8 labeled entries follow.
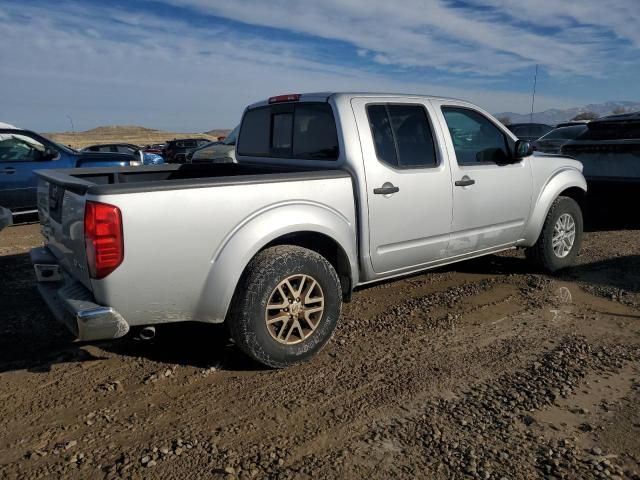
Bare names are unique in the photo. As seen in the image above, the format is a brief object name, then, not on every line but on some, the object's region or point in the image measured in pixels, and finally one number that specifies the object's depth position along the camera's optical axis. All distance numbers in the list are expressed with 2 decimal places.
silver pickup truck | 3.00
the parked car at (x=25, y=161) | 8.52
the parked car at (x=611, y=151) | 7.64
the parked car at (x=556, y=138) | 12.79
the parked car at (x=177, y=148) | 23.64
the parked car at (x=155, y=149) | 28.48
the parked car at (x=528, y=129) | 20.27
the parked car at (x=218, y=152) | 13.48
